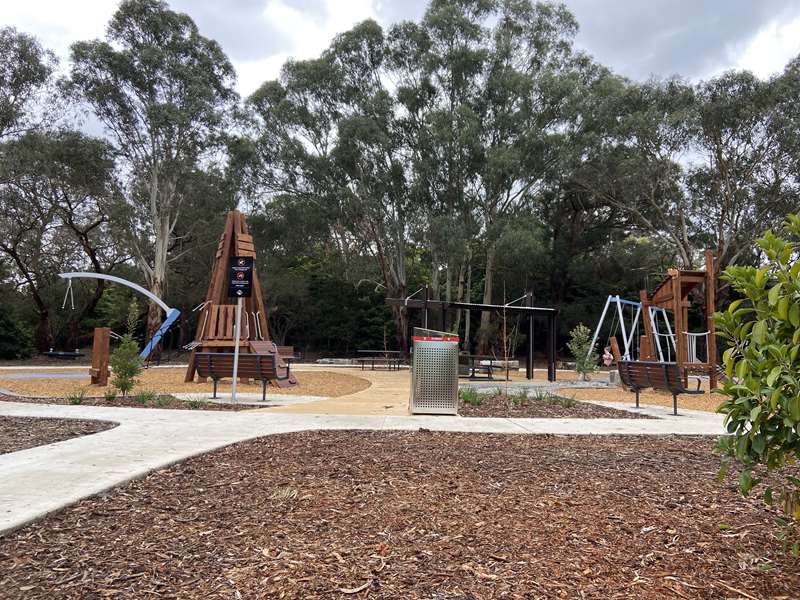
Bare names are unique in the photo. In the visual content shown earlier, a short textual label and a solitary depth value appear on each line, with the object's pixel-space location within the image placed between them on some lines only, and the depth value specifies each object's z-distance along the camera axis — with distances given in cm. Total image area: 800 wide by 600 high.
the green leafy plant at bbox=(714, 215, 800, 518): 219
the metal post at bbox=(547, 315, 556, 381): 1764
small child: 2151
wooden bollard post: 1362
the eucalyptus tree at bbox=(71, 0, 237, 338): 3016
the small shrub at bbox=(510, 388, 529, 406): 1005
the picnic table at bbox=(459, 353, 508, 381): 1803
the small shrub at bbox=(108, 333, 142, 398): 1009
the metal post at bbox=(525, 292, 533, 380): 1855
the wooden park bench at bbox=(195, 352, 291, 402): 1054
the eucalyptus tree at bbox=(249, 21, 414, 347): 3062
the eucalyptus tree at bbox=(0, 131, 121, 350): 2828
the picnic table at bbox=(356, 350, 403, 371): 2454
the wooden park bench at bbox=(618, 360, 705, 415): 916
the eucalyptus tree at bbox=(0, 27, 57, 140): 2920
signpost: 1050
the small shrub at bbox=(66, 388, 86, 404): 910
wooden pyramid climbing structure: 1452
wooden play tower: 1455
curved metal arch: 2400
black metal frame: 1608
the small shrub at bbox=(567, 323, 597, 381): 1752
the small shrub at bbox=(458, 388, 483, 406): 997
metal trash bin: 865
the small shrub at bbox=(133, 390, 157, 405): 941
